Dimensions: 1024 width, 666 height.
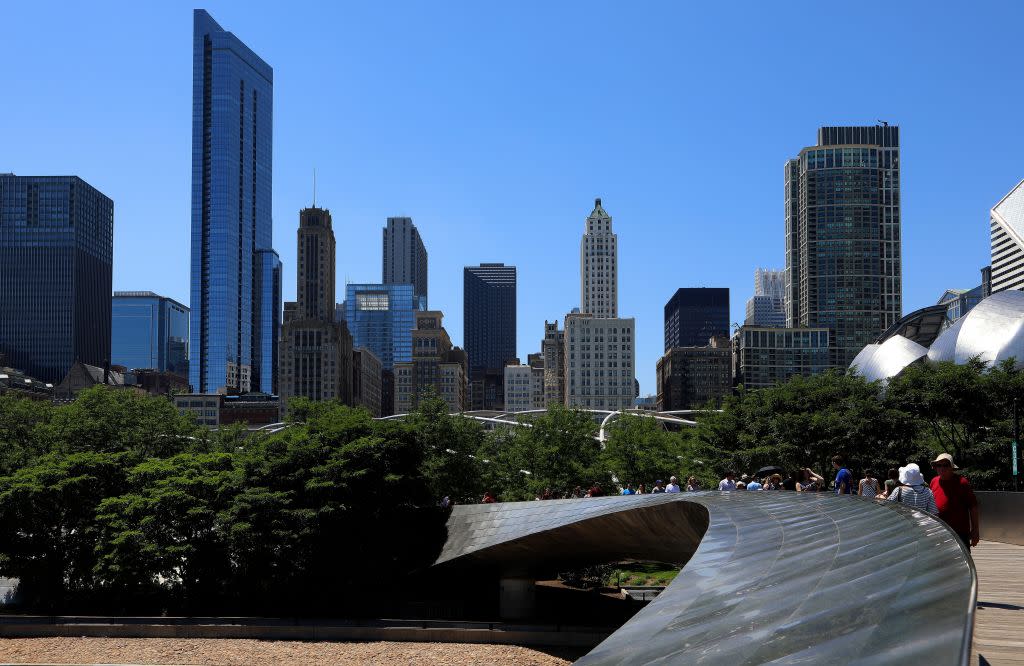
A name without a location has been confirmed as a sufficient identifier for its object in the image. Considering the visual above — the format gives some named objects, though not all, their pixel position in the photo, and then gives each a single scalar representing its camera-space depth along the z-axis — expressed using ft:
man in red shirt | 32.50
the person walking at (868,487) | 51.49
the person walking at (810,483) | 59.52
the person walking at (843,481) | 54.85
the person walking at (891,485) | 50.95
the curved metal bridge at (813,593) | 15.21
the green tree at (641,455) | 141.38
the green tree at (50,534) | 99.50
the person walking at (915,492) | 38.65
